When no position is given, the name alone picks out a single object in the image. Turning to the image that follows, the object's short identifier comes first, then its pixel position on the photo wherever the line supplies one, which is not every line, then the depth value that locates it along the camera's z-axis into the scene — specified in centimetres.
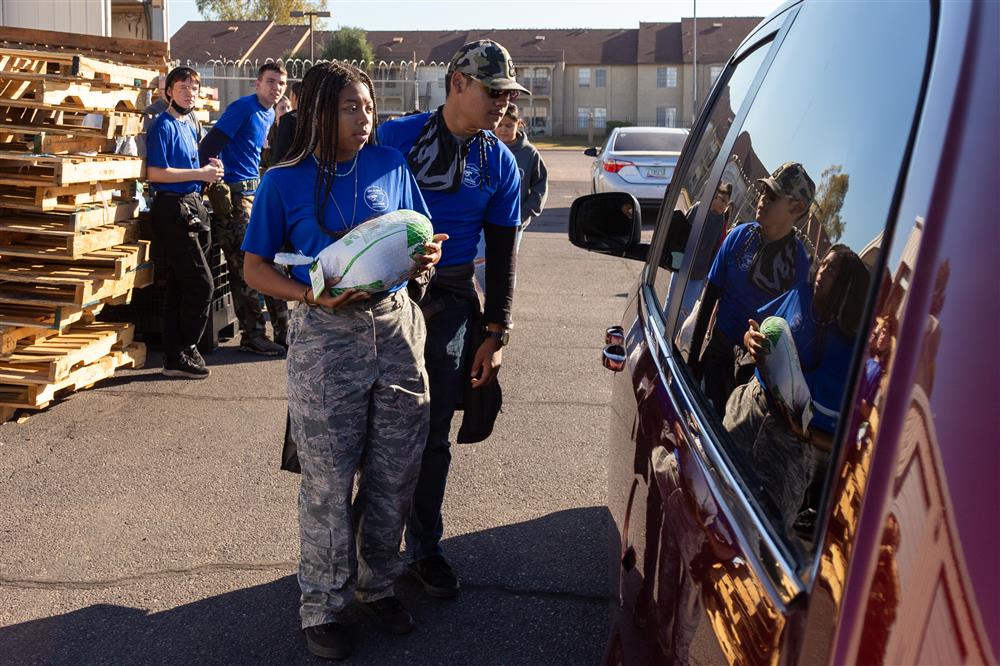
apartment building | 7781
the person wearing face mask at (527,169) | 791
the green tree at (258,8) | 8844
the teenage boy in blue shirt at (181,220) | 725
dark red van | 110
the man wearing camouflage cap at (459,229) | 375
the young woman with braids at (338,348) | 345
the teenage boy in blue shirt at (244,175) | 790
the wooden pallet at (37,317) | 631
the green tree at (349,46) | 7144
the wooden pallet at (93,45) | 675
